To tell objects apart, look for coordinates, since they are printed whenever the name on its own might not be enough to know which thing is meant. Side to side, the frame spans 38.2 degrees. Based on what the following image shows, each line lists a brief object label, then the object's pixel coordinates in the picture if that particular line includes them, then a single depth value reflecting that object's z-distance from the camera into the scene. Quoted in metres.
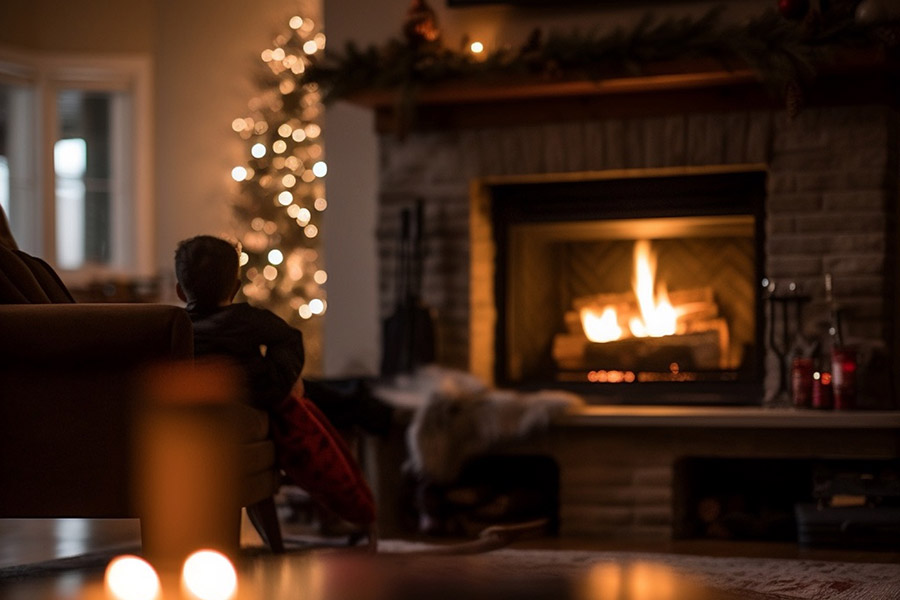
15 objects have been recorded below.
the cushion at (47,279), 3.18
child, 3.07
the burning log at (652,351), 4.32
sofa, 2.77
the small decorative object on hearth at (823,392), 3.85
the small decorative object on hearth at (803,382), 3.90
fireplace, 4.02
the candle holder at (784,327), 4.03
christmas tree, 7.16
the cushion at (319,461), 3.20
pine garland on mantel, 3.74
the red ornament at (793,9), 3.88
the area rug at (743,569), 2.84
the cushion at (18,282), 2.98
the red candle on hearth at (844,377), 3.82
